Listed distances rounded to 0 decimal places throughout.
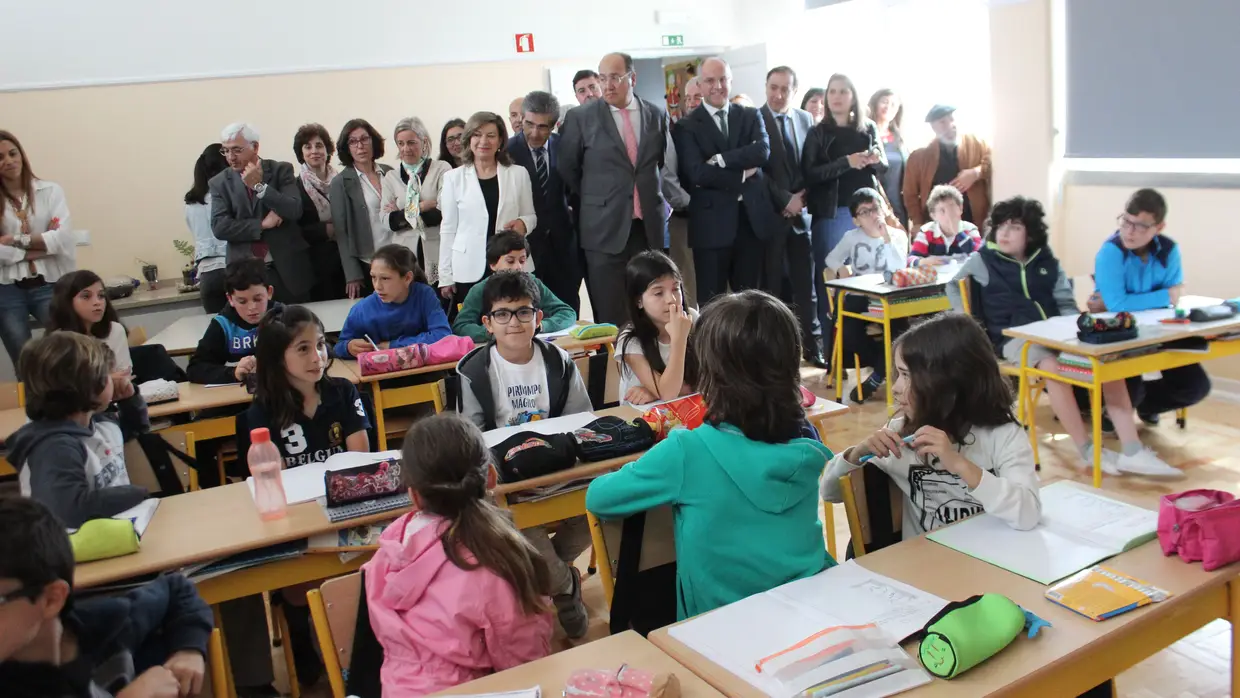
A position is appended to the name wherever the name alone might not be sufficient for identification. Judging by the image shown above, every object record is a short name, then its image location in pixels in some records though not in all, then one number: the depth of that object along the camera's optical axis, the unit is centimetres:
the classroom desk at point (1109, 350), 351
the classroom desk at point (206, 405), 336
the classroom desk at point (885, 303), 484
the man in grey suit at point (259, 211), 511
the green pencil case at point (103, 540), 200
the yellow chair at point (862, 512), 209
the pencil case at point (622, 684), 134
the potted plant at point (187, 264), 630
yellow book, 153
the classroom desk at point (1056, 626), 139
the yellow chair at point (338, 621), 172
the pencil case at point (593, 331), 392
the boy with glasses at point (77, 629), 135
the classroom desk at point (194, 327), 439
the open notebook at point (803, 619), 139
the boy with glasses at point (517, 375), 296
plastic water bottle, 229
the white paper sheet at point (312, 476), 236
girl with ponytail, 171
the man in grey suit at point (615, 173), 507
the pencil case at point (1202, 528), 165
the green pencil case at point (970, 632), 136
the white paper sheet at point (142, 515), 219
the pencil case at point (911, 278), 483
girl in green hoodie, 183
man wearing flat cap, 607
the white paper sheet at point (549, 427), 270
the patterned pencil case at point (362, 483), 225
